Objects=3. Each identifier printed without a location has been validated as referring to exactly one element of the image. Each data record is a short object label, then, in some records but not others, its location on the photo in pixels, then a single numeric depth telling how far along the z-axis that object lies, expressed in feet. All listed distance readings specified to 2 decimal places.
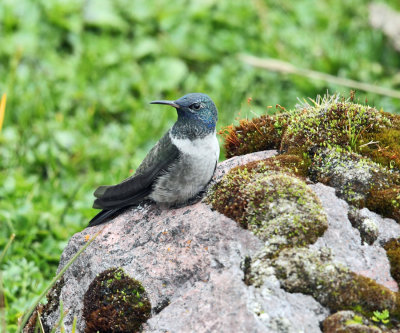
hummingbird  27.12
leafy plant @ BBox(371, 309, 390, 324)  20.11
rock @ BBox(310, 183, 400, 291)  21.74
